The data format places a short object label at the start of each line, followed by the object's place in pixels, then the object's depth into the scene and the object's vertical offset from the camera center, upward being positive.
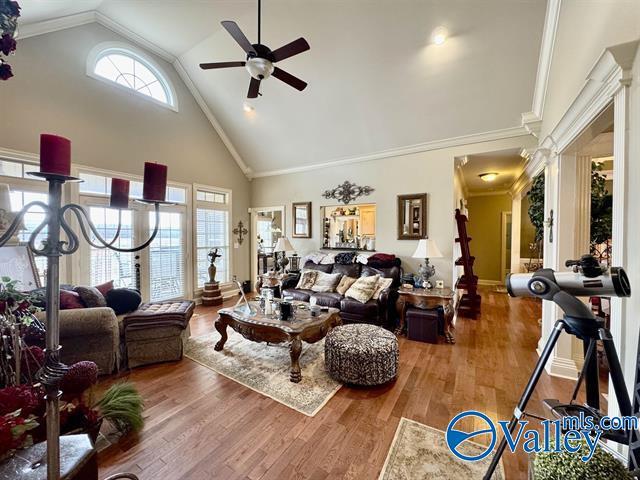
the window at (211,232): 5.41 +0.13
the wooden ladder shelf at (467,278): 4.67 -0.67
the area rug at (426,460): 1.57 -1.38
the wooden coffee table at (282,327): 2.55 -0.93
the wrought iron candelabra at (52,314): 0.87 -0.27
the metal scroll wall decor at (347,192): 5.04 +0.91
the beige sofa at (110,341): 2.41 -1.06
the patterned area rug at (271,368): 2.30 -1.36
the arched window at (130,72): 3.93 +2.65
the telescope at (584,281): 1.10 -0.18
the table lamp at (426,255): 3.78 -0.22
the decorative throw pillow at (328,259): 5.05 -0.40
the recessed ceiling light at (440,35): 3.02 +2.35
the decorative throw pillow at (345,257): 4.81 -0.34
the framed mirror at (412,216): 4.43 +0.39
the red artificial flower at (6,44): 0.89 +0.65
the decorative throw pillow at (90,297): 2.78 -0.64
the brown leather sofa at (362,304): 3.83 -0.94
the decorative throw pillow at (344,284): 4.29 -0.74
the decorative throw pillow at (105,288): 3.18 -0.62
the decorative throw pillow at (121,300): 2.98 -0.72
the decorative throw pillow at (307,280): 4.64 -0.74
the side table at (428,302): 3.51 -0.85
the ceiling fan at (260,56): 2.33 +1.71
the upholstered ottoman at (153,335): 2.81 -1.06
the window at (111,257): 3.98 -0.31
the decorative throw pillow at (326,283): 4.44 -0.75
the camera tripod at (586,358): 1.11 -0.51
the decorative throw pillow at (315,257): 5.19 -0.38
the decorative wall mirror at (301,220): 5.72 +0.40
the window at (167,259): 4.70 -0.40
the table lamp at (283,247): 4.99 -0.17
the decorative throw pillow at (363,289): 3.92 -0.76
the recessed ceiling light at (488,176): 5.35 +1.31
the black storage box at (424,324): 3.50 -1.13
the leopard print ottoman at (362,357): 2.39 -1.09
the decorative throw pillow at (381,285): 3.98 -0.70
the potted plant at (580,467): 0.92 -0.80
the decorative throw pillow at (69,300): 2.59 -0.64
